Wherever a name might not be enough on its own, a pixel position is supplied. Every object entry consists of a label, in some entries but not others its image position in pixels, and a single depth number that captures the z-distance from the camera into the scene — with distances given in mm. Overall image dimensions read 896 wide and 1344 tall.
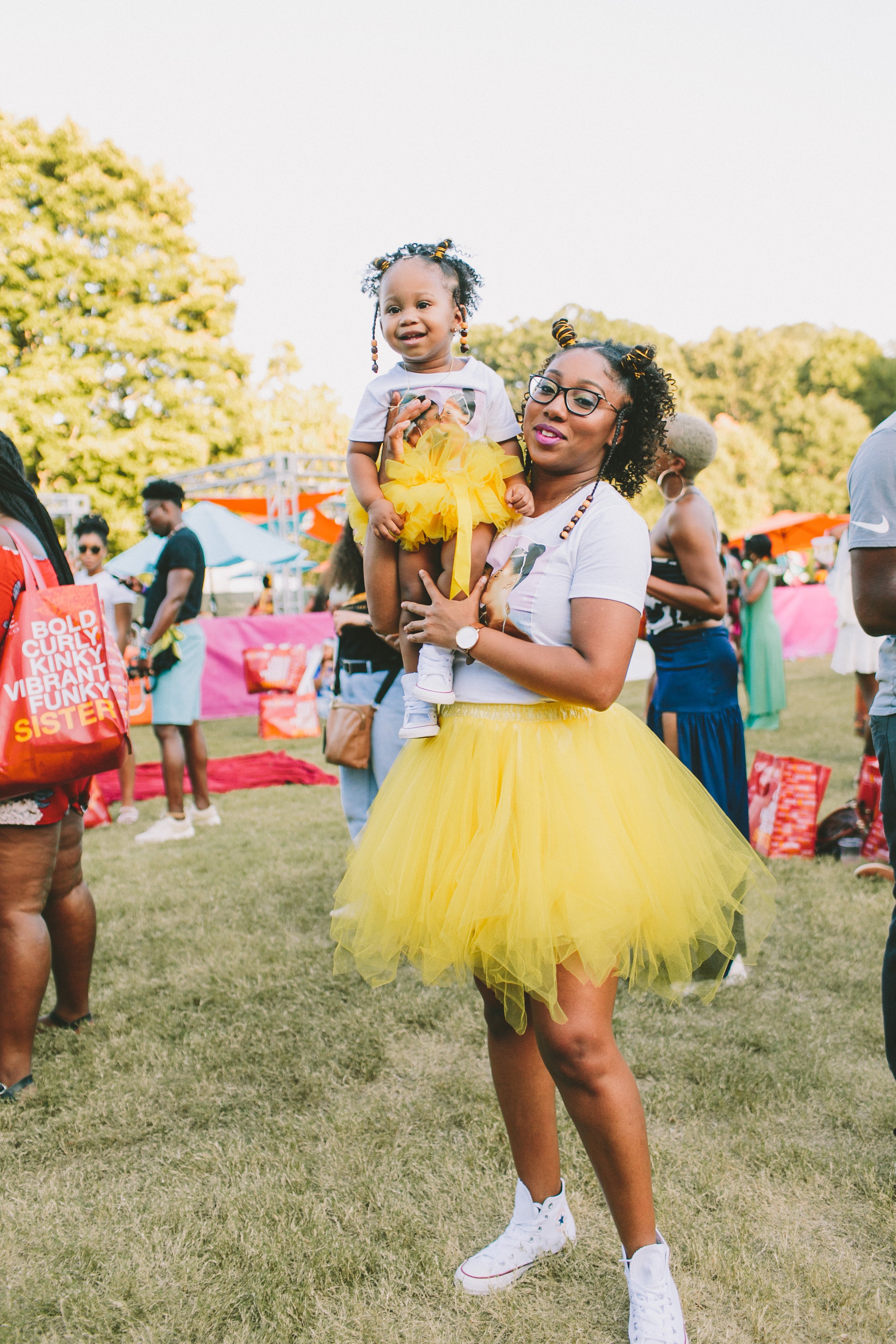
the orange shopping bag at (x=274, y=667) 10570
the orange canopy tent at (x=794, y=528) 20703
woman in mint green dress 9734
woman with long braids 2879
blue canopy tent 12414
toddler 1951
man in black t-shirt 6172
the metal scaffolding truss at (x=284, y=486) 14875
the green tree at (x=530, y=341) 36469
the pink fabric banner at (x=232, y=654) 12148
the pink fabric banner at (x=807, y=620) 17828
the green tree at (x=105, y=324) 18453
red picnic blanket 8008
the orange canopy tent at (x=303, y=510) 16078
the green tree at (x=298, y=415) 23953
